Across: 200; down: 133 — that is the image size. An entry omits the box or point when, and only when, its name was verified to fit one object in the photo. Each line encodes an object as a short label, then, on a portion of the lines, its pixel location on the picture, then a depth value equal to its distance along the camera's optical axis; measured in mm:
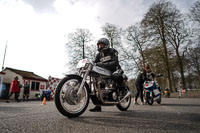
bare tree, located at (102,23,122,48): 22594
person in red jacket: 9570
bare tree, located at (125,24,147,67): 19484
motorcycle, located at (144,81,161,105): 6218
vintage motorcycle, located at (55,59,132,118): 2381
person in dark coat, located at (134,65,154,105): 6336
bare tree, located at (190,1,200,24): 15391
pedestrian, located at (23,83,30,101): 16491
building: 19062
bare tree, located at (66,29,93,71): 21531
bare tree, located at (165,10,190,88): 17450
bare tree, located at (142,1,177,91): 17797
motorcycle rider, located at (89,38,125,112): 3344
